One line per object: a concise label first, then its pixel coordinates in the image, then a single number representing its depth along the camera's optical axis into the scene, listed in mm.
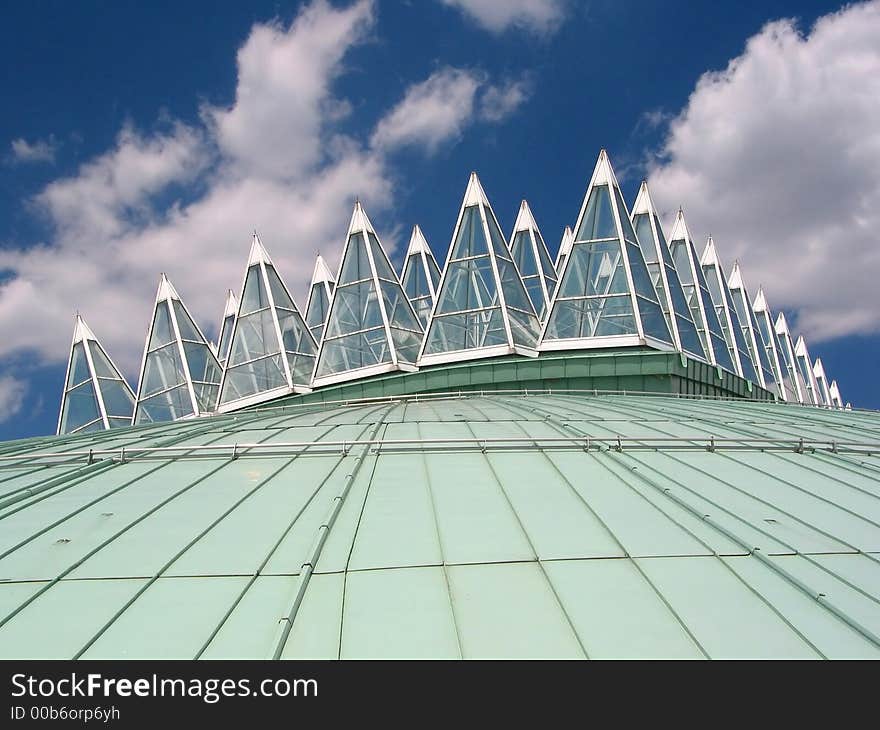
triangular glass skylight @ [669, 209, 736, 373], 43594
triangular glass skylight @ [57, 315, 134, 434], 53688
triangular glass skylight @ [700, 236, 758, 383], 49344
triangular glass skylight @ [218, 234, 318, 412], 42250
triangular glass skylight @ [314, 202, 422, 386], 37562
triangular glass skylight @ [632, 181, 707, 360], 36219
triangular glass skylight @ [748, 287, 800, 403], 72375
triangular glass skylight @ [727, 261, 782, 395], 57125
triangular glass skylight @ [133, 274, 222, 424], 50125
